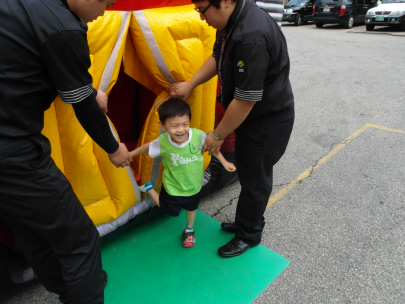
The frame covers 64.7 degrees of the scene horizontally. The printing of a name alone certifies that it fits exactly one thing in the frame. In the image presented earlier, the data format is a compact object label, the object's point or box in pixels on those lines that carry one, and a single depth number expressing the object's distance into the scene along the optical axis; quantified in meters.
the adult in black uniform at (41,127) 1.08
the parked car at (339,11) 13.55
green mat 2.01
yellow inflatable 1.72
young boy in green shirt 1.93
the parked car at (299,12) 15.29
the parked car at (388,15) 12.40
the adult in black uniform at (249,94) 1.52
